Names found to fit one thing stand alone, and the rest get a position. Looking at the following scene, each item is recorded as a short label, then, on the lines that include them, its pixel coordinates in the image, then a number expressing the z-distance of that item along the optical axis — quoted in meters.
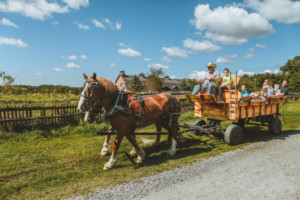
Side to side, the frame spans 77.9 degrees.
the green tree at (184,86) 62.77
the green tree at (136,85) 46.42
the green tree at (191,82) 57.81
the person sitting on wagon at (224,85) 7.04
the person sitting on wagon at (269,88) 8.71
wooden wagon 6.60
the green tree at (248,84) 34.12
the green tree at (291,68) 43.99
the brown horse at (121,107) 4.60
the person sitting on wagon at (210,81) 7.14
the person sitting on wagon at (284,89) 8.45
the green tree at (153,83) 48.97
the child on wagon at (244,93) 7.85
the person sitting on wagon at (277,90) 8.43
